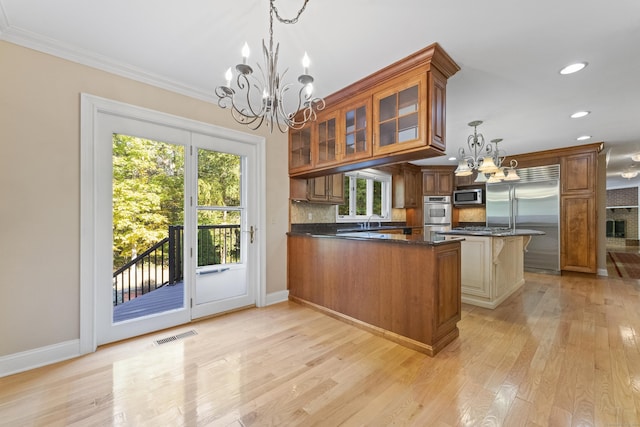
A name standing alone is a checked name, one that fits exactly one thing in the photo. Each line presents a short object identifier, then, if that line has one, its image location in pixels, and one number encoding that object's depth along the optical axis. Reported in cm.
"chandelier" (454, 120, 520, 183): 370
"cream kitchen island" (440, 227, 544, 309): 341
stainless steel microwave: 630
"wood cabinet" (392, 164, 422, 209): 657
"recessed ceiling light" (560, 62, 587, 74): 238
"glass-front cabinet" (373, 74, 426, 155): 225
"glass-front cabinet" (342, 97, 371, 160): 268
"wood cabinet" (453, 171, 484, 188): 653
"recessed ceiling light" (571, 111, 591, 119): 345
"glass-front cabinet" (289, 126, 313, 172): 346
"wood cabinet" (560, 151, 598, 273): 495
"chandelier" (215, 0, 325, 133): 150
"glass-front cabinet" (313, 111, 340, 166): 304
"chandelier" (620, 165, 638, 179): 668
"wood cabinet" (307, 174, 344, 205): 401
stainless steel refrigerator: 531
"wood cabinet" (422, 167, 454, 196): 677
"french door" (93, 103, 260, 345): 246
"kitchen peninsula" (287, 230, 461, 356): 231
